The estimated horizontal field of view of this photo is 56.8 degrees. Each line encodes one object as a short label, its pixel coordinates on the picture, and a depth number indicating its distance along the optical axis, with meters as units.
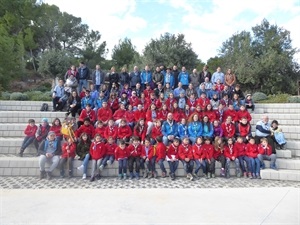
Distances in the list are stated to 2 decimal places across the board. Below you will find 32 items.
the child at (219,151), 7.33
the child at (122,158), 7.12
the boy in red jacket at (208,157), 7.22
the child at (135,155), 7.21
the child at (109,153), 7.25
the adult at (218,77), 11.34
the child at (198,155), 7.23
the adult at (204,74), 11.57
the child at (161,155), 7.25
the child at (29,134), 8.10
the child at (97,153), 7.07
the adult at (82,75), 11.64
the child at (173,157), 7.18
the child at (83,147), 7.43
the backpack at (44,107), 11.41
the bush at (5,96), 14.46
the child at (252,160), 7.10
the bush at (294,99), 13.32
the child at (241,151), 7.28
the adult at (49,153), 7.06
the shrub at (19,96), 13.77
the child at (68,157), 7.20
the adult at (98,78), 11.58
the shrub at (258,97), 15.41
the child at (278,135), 8.08
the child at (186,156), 7.21
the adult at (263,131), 7.97
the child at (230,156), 7.25
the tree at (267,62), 21.66
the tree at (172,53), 20.89
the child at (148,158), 7.27
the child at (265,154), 7.27
